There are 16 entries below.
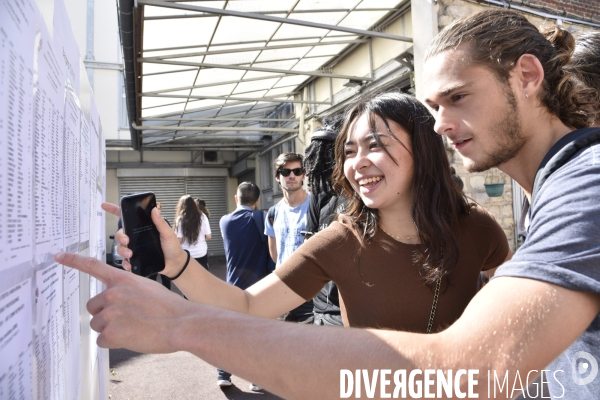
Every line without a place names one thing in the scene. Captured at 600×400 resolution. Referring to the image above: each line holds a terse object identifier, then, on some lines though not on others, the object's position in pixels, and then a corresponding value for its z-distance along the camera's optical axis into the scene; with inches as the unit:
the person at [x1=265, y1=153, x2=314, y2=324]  141.3
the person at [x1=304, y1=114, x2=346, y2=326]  110.1
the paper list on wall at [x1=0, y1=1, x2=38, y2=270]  27.9
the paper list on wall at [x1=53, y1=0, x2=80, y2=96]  44.9
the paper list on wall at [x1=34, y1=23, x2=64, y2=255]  35.8
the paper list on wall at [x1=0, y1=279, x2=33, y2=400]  28.3
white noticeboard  28.9
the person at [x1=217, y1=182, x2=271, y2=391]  174.6
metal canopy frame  205.0
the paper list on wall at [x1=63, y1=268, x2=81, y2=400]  48.6
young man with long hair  31.0
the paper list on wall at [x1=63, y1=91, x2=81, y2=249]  48.1
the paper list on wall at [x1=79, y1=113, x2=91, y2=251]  58.7
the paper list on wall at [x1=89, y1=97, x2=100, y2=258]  71.7
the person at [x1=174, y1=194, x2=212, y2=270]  256.8
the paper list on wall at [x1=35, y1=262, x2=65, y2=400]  36.8
